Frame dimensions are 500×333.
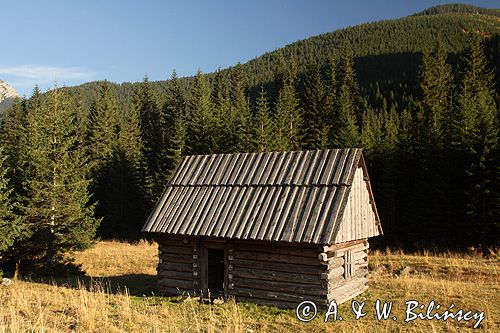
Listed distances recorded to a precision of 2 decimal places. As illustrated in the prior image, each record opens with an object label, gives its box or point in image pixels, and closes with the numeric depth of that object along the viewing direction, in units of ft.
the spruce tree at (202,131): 160.66
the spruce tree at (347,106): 146.72
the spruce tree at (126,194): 165.55
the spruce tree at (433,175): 117.39
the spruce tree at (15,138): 107.65
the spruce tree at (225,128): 155.02
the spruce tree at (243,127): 143.95
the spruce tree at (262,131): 138.92
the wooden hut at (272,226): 49.21
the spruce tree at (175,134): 152.56
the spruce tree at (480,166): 105.09
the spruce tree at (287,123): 149.89
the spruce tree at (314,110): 173.08
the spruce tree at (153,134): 154.92
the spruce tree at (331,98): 189.53
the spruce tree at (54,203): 80.69
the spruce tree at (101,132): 185.68
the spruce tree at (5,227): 62.90
